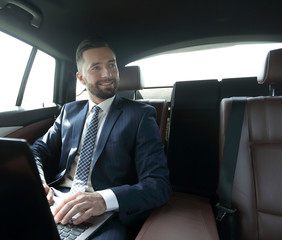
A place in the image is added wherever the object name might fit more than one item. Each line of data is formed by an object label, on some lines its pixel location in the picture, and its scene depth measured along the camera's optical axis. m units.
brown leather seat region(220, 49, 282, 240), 1.02
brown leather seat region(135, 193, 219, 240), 0.80
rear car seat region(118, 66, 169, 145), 1.77
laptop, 0.35
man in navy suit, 0.88
